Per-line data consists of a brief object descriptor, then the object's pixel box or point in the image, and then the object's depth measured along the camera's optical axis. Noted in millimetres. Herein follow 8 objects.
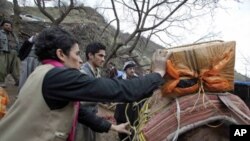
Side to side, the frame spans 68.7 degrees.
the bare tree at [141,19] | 6456
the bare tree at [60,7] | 6585
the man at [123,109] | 2200
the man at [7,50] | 3274
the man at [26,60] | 2505
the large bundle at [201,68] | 1170
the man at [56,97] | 983
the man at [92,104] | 1414
